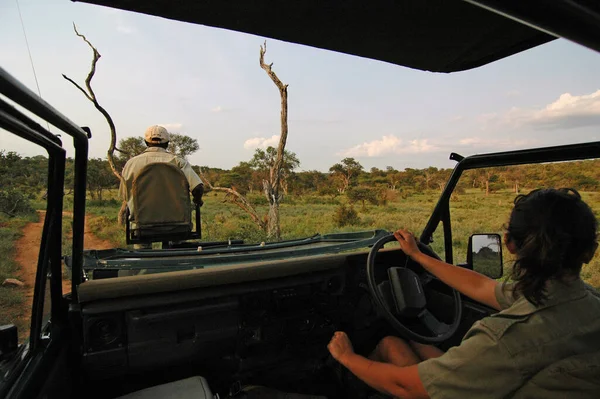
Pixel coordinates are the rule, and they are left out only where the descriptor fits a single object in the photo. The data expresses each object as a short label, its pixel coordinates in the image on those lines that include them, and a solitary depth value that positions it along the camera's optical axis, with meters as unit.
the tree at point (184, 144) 22.89
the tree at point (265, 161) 20.47
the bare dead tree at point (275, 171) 11.80
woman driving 1.06
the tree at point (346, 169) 32.19
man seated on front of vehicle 3.94
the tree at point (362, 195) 25.92
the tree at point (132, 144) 21.16
